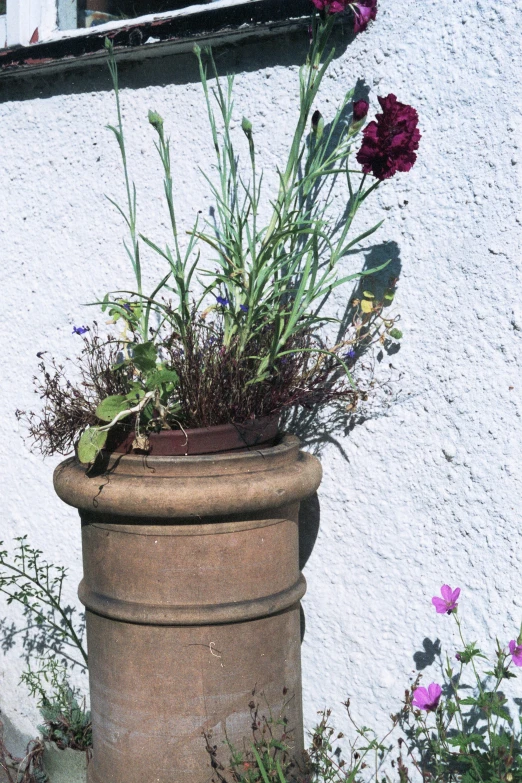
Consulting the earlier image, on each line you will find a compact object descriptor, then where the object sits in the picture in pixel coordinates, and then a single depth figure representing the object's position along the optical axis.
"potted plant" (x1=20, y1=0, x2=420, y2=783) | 2.25
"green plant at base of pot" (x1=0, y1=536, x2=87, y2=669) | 2.71
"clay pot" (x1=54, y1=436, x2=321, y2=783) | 2.25
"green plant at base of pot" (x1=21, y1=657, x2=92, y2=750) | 2.60
